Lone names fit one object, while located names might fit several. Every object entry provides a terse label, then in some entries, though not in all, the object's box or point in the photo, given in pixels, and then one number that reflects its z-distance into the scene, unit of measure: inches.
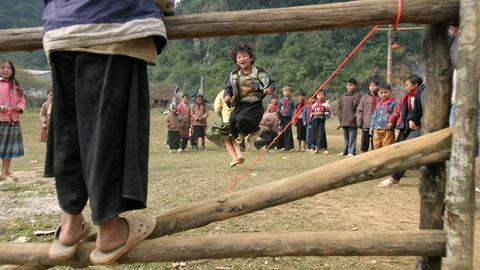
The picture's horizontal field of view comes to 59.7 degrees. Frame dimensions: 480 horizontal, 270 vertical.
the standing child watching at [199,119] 534.9
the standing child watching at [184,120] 532.9
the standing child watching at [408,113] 247.1
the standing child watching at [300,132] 521.0
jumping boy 201.2
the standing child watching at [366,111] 384.8
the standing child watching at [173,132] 510.6
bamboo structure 85.7
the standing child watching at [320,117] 464.8
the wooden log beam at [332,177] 86.9
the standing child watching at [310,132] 482.5
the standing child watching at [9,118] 262.1
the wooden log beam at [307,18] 87.2
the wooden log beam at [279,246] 86.4
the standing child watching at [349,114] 413.0
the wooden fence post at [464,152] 84.7
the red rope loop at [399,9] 86.9
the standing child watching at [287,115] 519.5
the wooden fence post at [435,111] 91.7
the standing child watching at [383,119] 323.6
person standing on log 74.5
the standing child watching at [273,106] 527.7
